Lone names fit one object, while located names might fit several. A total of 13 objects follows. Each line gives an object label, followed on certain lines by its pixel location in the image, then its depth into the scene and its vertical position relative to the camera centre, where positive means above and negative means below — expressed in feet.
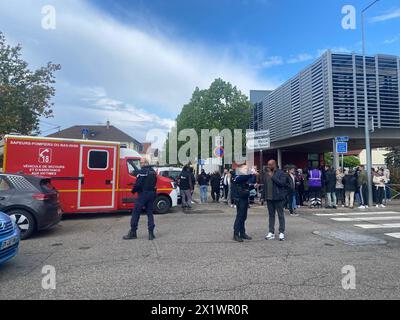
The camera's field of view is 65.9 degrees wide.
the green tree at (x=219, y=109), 87.92 +20.10
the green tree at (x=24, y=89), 48.98 +14.31
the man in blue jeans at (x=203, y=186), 51.85 -1.43
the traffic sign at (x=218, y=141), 59.52 +7.07
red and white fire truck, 30.50 +0.95
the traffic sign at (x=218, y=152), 57.01 +4.75
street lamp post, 45.16 +3.00
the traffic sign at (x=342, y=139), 48.19 +6.15
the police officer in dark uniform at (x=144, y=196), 23.07 -1.43
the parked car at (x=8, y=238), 14.69 -3.04
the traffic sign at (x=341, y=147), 47.88 +4.87
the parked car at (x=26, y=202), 22.66 -1.95
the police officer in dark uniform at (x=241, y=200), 22.89 -1.66
